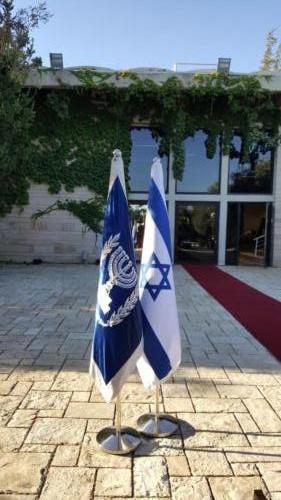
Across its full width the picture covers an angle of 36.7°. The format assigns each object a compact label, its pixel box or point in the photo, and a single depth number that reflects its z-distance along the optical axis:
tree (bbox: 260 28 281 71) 31.75
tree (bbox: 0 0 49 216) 9.53
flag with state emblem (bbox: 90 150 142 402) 2.65
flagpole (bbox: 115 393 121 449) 2.72
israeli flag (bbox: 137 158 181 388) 2.94
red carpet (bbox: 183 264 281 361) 5.45
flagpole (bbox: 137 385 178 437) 2.88
